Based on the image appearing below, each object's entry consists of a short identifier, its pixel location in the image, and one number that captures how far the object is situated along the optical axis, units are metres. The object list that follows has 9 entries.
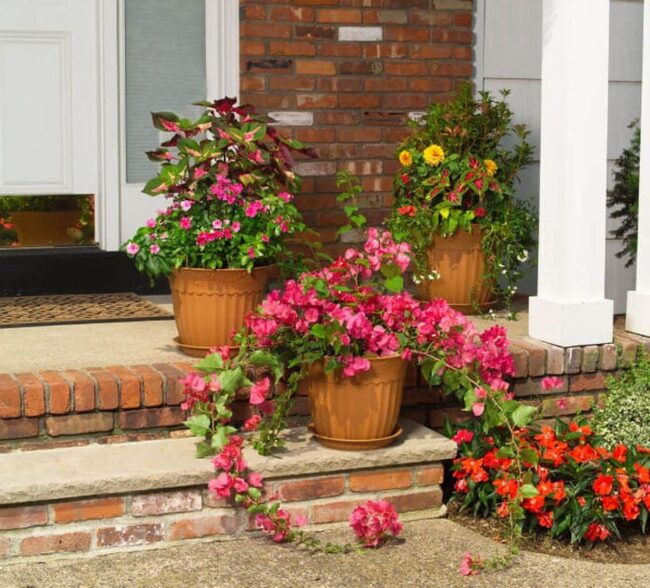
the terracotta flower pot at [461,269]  5.16
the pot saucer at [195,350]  4.39
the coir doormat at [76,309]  5.07
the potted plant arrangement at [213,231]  4.38
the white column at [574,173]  4.47
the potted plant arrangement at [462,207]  5.10
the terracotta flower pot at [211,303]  4.38
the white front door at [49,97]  5.51
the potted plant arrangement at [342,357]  3.85
